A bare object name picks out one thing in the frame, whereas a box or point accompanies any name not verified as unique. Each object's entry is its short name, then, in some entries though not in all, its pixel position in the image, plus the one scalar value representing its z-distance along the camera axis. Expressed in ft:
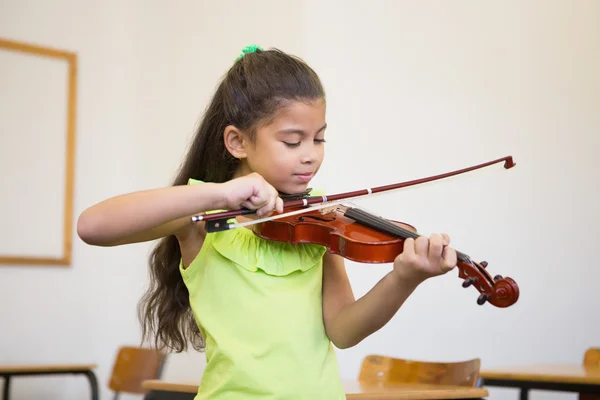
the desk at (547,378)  14.82
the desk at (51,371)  21.50
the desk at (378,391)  12.90
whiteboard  26.84
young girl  8.56
